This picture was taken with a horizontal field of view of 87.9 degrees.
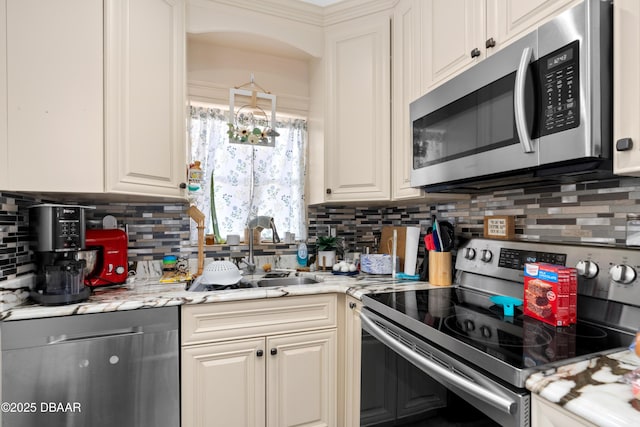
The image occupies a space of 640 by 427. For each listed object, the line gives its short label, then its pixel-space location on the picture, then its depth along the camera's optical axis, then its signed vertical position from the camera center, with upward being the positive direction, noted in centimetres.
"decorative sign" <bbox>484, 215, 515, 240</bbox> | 146 -7
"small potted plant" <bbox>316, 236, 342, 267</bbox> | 215 -25
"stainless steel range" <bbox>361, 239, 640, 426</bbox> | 78 -36
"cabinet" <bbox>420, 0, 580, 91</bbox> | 109 +69
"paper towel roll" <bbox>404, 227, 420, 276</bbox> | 183 -21
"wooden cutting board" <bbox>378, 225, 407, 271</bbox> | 208 -19
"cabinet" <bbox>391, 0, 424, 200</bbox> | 169 +66
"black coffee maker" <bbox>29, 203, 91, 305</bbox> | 131 -15
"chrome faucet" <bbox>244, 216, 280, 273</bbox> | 206 -9
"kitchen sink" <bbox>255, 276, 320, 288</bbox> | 202 -42
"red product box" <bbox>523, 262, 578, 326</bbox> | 103 -26
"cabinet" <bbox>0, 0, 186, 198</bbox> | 131 +51
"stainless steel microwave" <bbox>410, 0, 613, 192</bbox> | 88 +33
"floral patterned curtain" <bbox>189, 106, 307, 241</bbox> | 217 +26
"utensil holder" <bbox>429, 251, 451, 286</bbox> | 164 -28
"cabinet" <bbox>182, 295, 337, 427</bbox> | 145 -70
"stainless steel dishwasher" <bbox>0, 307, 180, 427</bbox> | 120 -61
